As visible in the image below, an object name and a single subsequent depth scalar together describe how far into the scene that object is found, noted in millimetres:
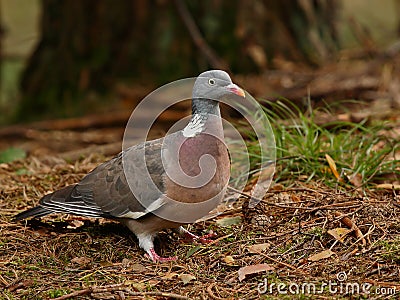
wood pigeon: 6727
